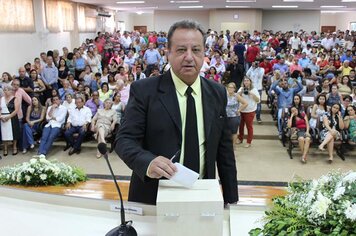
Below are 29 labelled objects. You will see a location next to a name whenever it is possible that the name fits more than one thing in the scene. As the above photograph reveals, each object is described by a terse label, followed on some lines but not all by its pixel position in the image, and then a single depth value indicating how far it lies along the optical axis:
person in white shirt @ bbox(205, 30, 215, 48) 13.14
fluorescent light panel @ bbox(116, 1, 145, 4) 14.02
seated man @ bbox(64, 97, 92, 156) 6.58
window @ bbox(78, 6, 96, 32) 14.69
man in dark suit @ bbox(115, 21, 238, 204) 1.28
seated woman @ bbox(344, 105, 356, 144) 6.12
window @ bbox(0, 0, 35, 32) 9.06
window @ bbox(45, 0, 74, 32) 11.56
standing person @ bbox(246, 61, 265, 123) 8.31
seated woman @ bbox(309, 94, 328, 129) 6.38
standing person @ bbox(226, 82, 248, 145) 6.44
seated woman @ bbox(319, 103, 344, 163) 6.10
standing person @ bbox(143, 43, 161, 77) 10.19
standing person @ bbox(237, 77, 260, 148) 6.69
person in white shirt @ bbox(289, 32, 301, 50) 14.05
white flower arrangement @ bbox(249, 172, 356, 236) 1.05
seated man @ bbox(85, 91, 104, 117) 6.87
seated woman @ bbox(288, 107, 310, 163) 6.14
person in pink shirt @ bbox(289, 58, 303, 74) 9.16
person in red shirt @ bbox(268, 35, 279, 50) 13.62
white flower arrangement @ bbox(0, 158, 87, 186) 3.01
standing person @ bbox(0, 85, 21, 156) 6.45
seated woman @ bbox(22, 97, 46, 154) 6.58
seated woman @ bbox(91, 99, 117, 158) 6.48
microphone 1.24
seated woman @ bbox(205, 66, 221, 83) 8.30
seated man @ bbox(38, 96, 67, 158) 6.45
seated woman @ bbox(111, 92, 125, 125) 6.64
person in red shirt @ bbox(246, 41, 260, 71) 10.86
